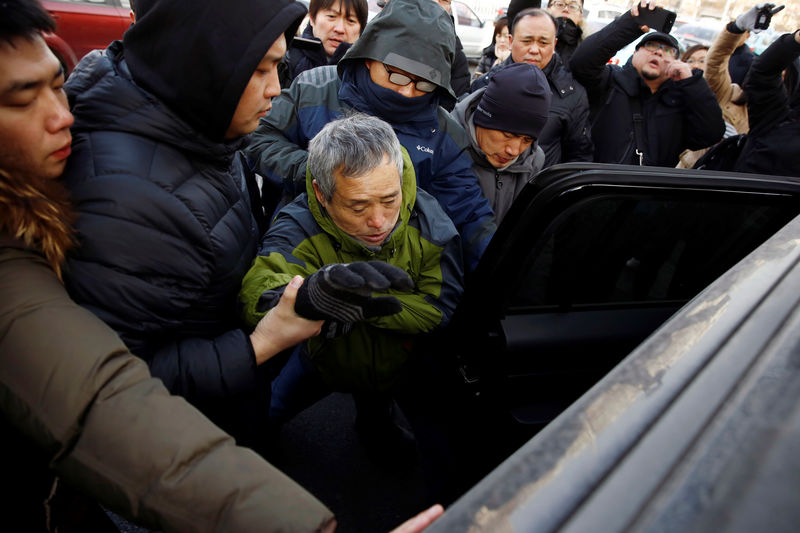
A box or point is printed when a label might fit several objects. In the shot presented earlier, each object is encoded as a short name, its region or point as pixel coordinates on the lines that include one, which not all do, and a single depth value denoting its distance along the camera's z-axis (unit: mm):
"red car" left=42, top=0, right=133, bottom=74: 5949
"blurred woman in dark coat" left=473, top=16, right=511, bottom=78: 4676
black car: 437
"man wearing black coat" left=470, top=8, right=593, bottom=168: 2736
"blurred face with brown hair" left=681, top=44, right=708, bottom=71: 4945
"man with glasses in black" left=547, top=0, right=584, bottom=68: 3447
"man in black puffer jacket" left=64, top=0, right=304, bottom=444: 981
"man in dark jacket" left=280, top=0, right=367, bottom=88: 3035
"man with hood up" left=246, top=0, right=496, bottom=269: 2039
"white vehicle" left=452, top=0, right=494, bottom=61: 11852
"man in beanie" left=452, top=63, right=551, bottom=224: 2072
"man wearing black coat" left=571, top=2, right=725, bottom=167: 2990
